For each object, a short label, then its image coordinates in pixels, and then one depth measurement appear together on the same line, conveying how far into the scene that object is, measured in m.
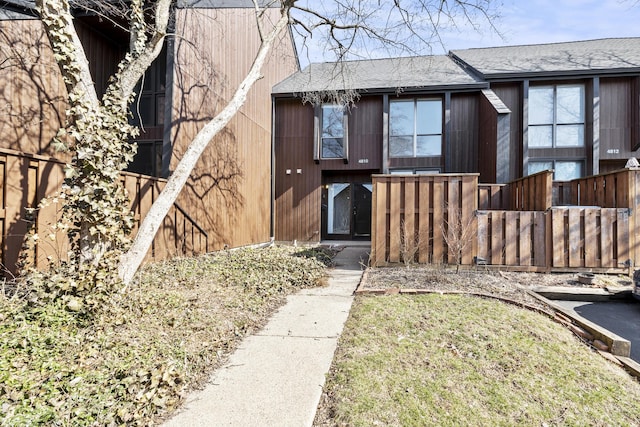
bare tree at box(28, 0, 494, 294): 3.14
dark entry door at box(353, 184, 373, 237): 11.95
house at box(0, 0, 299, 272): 4.50
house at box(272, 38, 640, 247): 10.02
